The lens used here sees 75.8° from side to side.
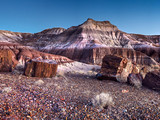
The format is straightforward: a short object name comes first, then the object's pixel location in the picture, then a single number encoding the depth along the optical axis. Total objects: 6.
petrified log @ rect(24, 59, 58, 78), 7.99
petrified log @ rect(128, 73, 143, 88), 7.57
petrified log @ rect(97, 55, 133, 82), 8.99
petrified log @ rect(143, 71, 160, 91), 7.03
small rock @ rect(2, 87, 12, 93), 4.01
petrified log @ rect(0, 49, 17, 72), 8.19
